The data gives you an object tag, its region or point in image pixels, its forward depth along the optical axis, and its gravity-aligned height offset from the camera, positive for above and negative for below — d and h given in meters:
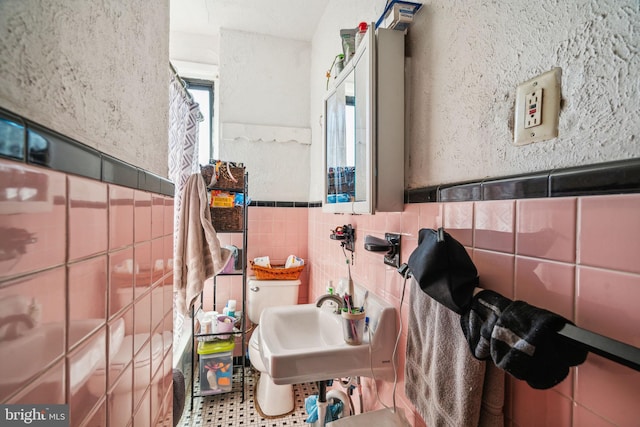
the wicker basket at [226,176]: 1.89 +0.24
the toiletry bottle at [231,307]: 2.09 -0.72
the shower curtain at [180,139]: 1.72 +0.48
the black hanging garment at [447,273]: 0.57 -0.13
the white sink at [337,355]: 0.97 -0.52
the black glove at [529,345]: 0.42 -0.20
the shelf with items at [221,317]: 1.88 -0.78
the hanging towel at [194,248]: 1.48 -0.20
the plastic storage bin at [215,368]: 1.87 -1.04
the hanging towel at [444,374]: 0.58 -0.37
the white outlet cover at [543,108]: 0.53 +0.21
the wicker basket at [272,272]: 2.11 -0.46
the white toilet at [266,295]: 2.11 -0.63
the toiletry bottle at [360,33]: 1.08 +0.70
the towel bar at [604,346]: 0.35 -0.17
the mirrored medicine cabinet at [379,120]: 0.95 +0.33
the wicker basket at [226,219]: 1.96 -0.06
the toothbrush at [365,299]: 1.21 -0.37
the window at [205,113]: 2.54 +0.89
